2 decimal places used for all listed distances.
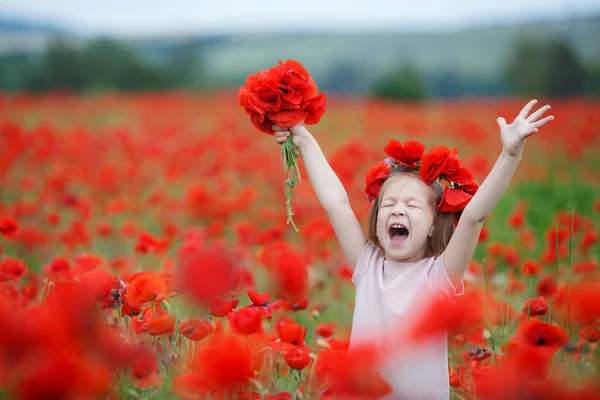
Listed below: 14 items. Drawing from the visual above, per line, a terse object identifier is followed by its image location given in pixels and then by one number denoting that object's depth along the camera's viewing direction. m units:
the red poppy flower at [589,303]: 3.85
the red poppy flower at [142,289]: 4.02
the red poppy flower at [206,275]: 3.78
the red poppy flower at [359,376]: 3.64
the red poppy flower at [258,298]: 4.02
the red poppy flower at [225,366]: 3.65
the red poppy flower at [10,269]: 4.35
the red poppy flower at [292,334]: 3.95
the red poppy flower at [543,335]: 3.87
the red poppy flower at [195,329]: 3.93
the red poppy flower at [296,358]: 3.91
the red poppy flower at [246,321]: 3.90
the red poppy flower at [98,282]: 3.97
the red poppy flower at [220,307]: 3.98
